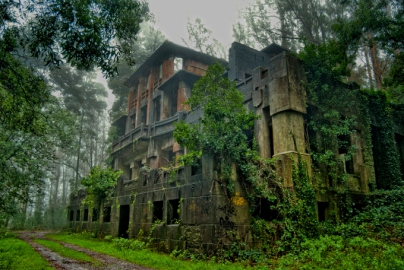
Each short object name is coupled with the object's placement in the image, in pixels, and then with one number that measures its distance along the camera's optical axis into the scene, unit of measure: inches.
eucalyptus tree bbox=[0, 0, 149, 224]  244.1
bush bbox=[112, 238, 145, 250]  427.5
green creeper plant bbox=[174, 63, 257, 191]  370.0
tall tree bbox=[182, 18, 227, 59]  1340.8
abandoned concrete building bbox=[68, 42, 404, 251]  357.7
